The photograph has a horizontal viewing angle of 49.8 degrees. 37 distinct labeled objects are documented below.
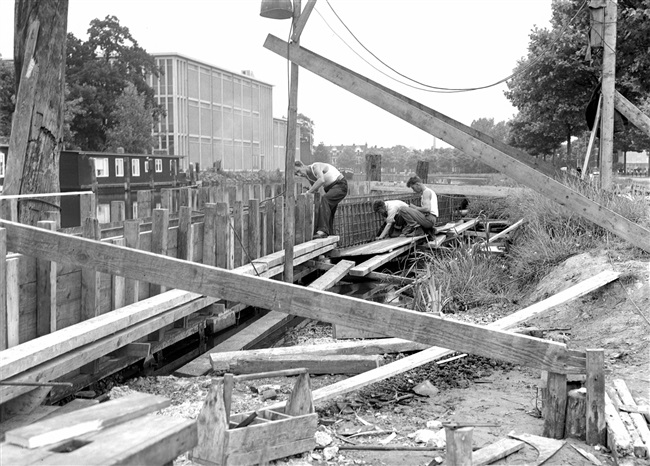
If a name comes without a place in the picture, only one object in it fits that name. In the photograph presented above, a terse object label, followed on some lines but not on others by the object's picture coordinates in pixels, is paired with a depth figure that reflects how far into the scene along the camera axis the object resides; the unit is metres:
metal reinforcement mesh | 14.52
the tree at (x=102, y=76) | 48.94
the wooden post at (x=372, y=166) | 26.39
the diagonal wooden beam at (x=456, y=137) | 7.48
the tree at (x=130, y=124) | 47.53
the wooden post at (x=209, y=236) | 8.43
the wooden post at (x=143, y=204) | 9.82
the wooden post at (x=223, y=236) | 8.68
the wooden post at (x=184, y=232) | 7.85
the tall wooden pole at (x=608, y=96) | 10.80
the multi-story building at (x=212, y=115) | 57.88
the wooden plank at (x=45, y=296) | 5.38
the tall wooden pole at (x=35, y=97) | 7.84
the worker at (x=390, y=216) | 15.23
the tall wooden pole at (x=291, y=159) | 8.19
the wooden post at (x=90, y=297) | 5.93
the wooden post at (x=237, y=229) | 9.30
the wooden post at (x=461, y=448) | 3.22
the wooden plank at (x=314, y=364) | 6.10
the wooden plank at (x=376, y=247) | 13.04
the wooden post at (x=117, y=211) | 9.83
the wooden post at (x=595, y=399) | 4.29
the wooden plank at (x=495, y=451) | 4.05
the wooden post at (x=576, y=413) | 4.38
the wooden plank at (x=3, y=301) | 4.62
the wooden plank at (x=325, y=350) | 6.12
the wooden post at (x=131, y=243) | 6.57
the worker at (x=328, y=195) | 12.95
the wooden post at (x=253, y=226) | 9.87
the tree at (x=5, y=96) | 38.16
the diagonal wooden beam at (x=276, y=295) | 3.82
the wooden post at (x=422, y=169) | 25.94
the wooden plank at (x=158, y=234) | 7.25
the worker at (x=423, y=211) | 14.74
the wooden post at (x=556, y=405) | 4.45
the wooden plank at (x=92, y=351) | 4.56
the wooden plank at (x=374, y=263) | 11.84
